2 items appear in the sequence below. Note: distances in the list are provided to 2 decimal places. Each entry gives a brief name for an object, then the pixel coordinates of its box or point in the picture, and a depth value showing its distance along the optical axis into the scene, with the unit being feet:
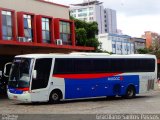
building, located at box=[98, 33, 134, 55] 308.60
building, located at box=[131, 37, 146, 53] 343.76
